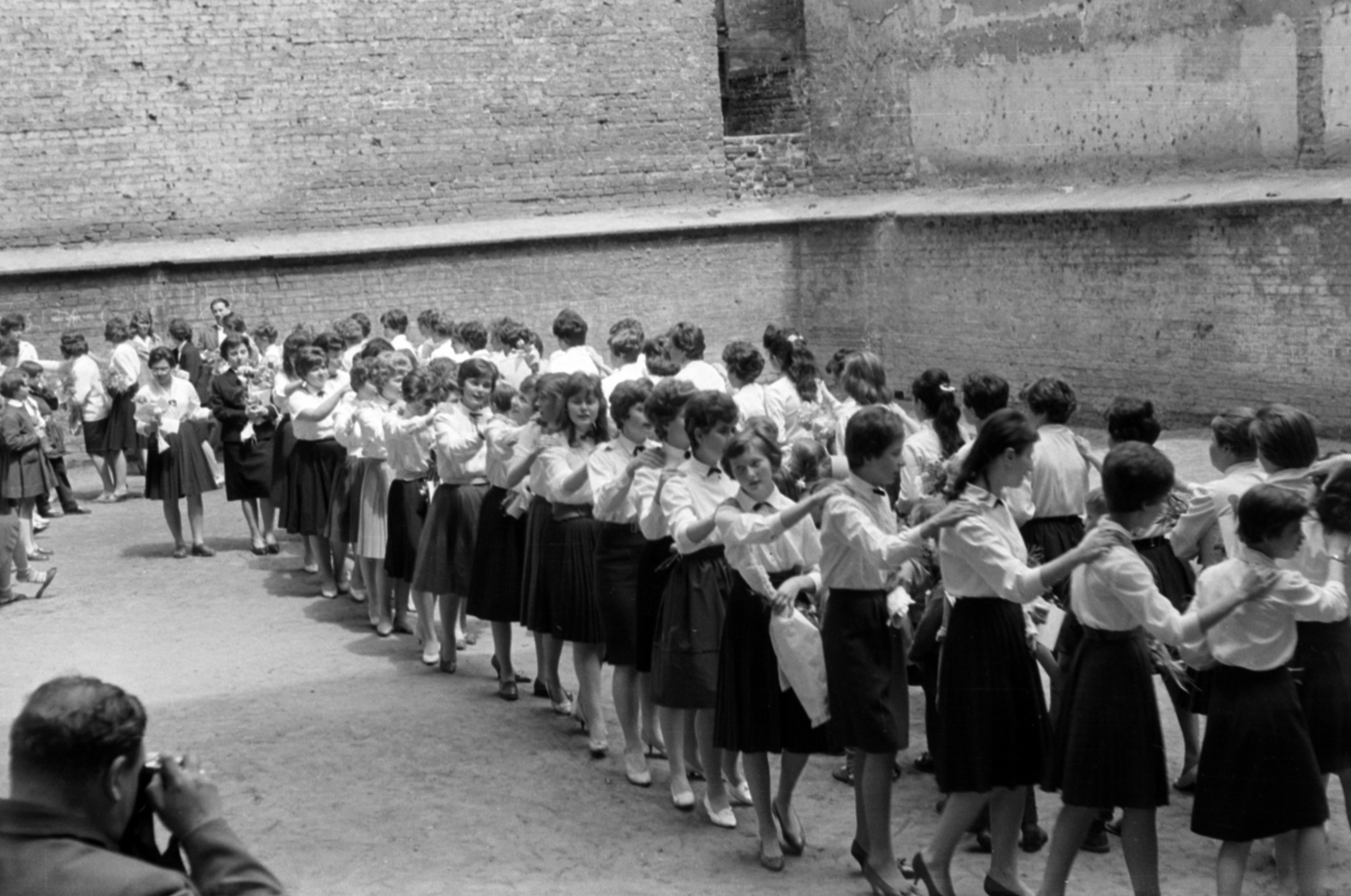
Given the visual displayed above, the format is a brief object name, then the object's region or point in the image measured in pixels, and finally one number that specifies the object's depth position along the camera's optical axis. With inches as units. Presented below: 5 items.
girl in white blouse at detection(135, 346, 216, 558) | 511.5
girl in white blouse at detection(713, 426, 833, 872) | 249.4
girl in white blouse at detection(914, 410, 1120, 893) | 227.9
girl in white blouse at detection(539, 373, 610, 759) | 320.5
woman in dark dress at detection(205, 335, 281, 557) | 511.5
